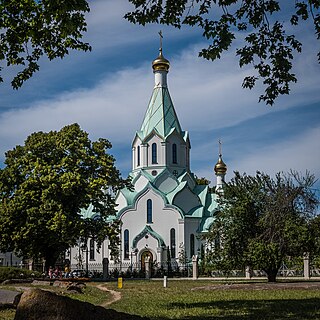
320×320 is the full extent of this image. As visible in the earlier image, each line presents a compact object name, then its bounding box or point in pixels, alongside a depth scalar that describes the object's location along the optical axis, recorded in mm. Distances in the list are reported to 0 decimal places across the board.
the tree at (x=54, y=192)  31938
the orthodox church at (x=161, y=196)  49250
